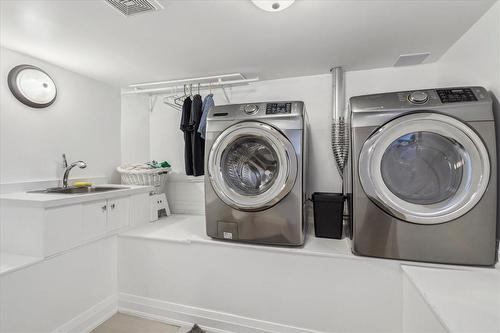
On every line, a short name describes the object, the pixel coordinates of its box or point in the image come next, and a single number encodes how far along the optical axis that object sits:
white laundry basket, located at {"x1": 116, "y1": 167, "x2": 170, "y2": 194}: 2.52
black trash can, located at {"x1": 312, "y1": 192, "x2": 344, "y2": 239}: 1.85
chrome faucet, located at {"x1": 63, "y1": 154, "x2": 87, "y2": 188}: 2.08
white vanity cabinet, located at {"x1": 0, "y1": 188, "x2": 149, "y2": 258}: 1.53
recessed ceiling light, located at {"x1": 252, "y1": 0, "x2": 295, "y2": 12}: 1.28
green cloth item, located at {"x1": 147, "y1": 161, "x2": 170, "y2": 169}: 2.72
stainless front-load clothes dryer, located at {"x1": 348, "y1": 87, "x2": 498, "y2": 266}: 1.32
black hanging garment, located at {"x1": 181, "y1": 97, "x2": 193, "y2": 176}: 2.40
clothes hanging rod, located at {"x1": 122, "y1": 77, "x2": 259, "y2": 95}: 2.37
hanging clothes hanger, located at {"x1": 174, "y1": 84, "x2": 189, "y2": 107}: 2.65
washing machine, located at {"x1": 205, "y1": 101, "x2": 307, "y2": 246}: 1.65
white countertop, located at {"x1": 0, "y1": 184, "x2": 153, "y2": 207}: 1.53
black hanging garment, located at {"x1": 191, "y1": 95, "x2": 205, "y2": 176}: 2.33
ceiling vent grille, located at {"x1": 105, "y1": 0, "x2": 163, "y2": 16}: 1.29
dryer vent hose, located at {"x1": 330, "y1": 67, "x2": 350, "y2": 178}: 2.20
